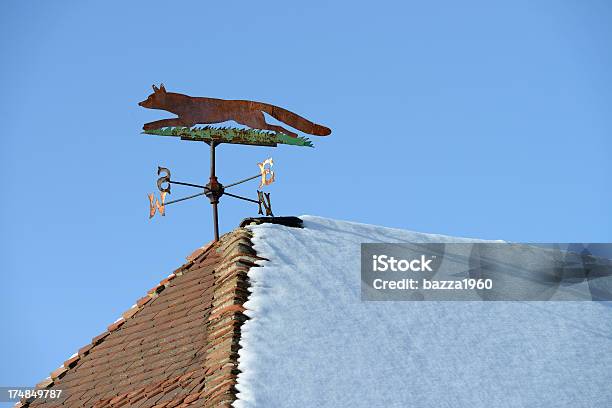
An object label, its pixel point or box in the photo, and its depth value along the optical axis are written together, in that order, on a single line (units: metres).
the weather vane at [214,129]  17.42
